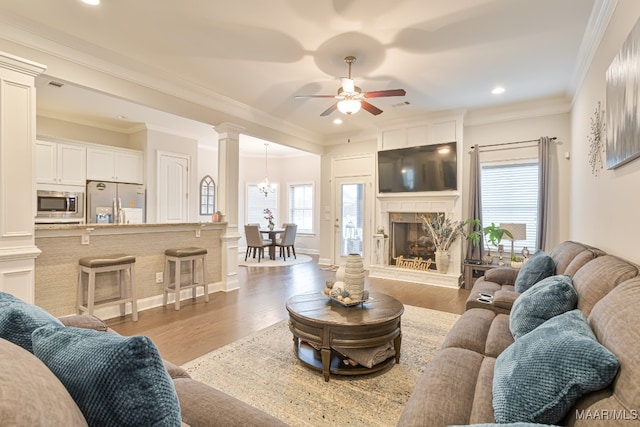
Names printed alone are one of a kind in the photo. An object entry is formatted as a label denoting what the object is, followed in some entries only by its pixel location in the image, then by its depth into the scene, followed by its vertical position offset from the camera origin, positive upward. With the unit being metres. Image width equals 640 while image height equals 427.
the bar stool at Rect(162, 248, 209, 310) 4.00 -0.75
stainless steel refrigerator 5.66 +0.25
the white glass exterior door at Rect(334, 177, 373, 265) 6.77 -0.08
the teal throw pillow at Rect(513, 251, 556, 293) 2.61 -0.49
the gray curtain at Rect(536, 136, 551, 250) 4.71 +0.32
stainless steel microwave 5.05 +0.11
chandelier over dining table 8.79 +0.78
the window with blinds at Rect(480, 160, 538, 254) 4.98 +0.29
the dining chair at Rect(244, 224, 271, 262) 7.67 -0.62
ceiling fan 3.43 +1.31
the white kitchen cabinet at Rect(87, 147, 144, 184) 5.68 +0.90
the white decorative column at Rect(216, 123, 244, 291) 4.90 +0.30
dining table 7.94 -0.70
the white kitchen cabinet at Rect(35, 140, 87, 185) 5.09 +0.83
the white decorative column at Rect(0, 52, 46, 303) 2.70 +0.33
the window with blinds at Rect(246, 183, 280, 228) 9.64 +0.25
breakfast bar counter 3.18 -0.44
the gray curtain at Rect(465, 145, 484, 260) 5.22 +0.24
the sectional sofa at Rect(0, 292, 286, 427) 0.53 -0.33
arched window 7.62 +0.43
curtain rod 4.77 +1.14
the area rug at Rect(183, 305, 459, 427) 1.95 -1.22
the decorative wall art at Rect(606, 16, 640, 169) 1.82 +0.71
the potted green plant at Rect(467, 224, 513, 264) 4.64 -0.35
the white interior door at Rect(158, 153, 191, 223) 6.54 +0.55
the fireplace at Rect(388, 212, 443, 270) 5.94 -0.47
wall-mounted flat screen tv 5.38 +0.80
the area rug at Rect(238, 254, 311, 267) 7.17 -1.16
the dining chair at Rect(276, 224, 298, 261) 8.00 -0.64
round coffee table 2.23 -0.84
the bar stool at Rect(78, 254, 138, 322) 3.24 -0.69
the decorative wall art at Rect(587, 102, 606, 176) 2.78 +0.68
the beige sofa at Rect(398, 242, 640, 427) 0.91 -0.60
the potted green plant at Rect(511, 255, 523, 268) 4.39 -0.68
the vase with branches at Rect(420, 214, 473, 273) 5.34 -0.38
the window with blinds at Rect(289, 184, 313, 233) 9.52 +0.22
